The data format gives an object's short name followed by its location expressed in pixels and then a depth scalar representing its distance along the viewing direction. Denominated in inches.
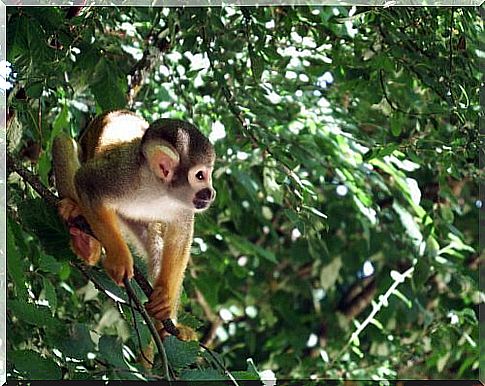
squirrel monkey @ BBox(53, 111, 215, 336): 107.0
